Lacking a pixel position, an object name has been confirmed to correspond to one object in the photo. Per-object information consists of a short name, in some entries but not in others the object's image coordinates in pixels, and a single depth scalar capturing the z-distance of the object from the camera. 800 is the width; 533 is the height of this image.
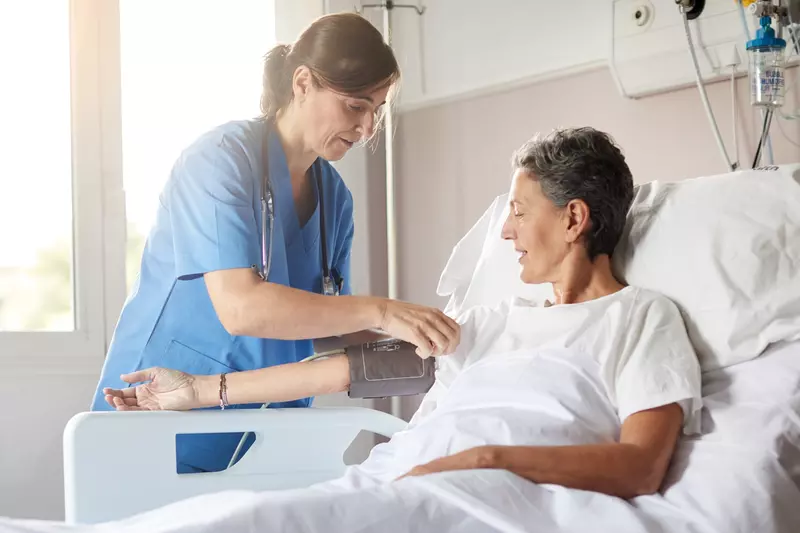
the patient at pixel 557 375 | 1.13
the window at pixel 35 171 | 2.47
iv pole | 2.61
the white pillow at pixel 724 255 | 1.28
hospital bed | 1.09
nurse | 1.46
